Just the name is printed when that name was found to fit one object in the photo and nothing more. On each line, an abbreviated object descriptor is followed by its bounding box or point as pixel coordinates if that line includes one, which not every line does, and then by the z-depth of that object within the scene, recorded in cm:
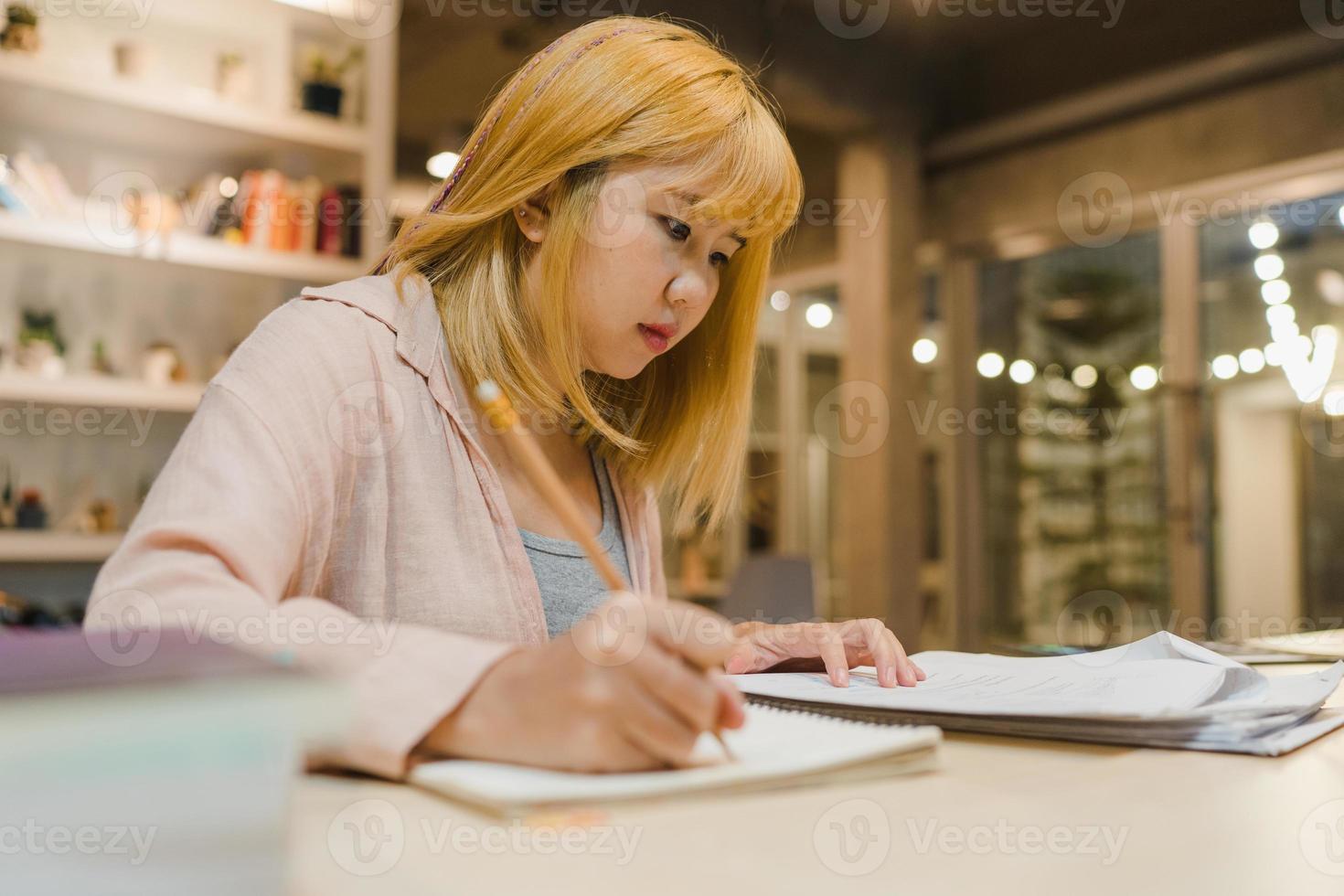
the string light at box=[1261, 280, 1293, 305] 414
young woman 54
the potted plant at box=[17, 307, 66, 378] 269
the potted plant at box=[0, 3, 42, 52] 264
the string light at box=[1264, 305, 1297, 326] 412
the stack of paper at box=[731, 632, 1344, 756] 69
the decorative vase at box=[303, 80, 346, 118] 307
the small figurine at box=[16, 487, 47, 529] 267
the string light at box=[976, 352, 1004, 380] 525
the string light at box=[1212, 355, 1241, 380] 430
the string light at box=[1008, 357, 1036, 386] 511
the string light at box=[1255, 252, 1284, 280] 418
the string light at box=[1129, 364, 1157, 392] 457
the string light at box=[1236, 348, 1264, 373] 422
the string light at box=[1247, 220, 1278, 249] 420
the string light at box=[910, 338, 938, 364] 535
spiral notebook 48
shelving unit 270
